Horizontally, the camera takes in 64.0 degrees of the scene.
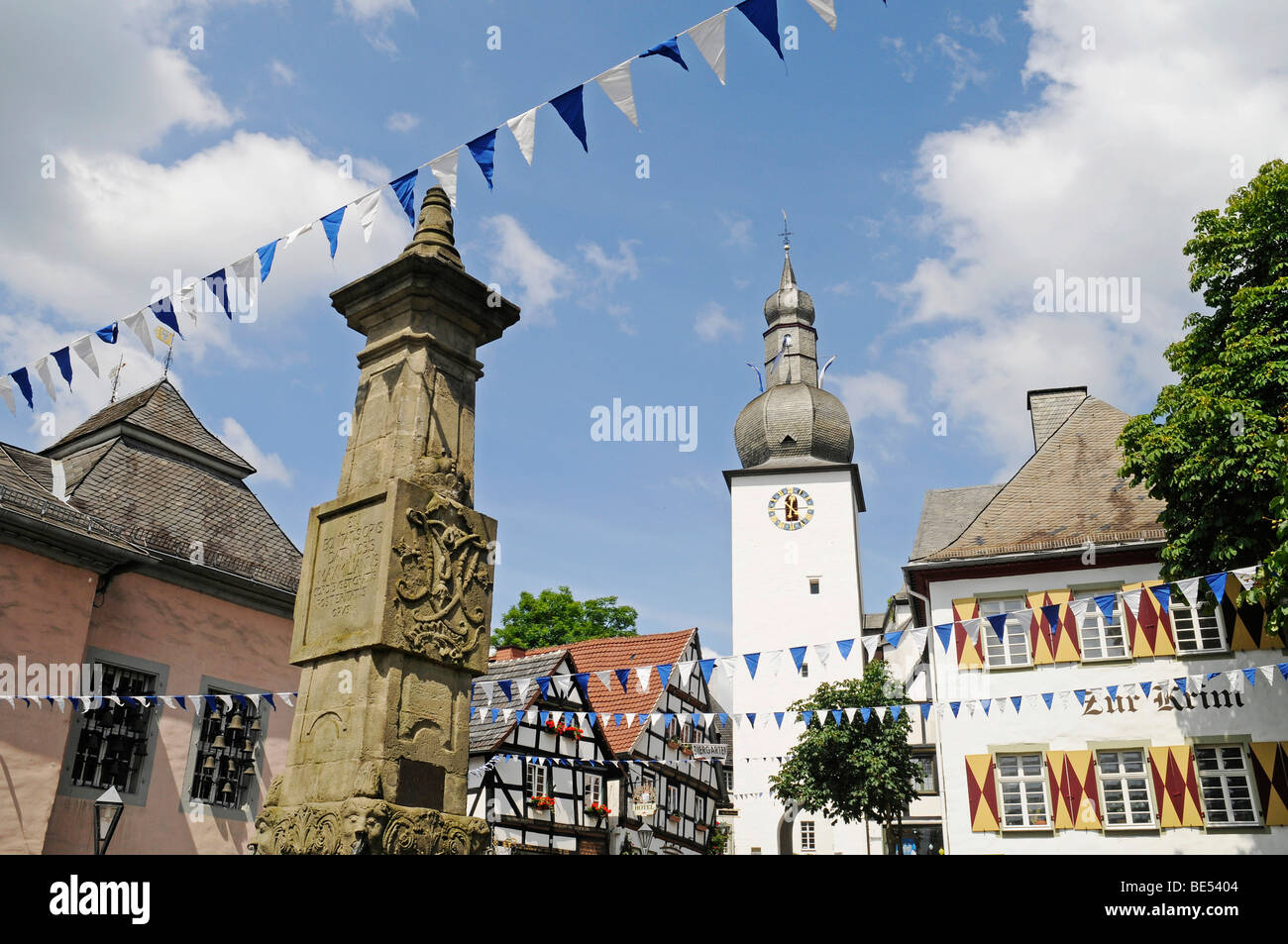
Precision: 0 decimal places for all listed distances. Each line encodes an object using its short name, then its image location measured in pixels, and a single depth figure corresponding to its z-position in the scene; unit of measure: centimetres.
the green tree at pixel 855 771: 2348
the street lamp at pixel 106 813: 1091
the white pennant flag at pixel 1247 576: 1146
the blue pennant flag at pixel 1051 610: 1314
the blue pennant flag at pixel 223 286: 812
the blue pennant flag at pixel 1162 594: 1589
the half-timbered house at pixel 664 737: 2552
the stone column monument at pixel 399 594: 546
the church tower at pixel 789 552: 3488
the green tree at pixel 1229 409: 1266
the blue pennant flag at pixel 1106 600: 1282
